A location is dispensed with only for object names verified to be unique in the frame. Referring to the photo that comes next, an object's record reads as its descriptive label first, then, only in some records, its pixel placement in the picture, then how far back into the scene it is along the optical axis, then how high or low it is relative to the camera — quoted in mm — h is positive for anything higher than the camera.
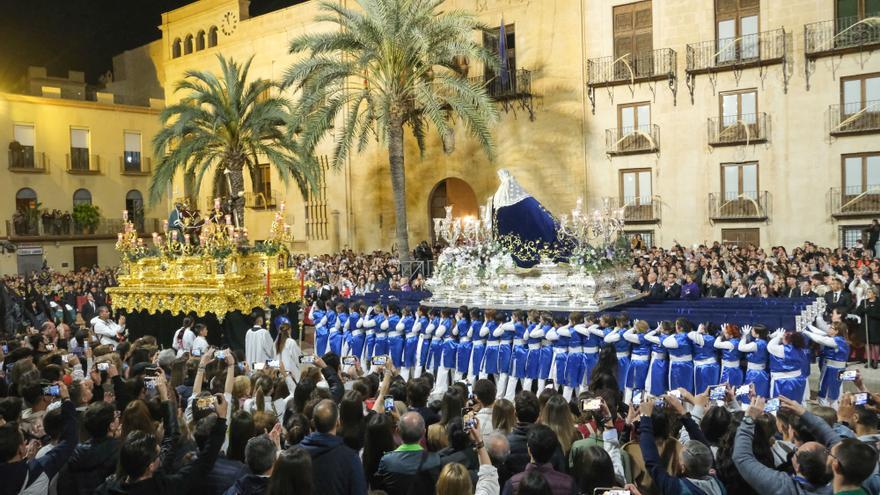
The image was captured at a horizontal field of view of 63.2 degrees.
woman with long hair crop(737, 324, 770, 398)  10344 -1912
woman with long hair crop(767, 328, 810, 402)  9852 -1892
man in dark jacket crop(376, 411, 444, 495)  5059 -1601
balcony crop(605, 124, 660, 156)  27312 +3518
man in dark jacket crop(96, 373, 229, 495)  4660 -1534
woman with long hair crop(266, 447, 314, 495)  4238 -1401
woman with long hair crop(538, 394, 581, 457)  5586 -1477
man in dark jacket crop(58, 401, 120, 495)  5309 -1590
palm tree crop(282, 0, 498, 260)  22891 +5598
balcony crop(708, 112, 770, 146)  25375 +3543
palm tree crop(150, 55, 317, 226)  25938 +4166
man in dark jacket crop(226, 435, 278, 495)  4637 -1471
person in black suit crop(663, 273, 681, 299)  17281 -1438
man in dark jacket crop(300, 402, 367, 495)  4906 -1536
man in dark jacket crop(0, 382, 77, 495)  4996 -1592
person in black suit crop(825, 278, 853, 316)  14211 -1471
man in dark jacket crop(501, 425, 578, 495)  4652 -1521
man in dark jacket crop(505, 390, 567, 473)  5172 -1545
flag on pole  28406 +7361
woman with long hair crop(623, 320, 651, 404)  11461 -2054
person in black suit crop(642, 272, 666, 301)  17234 -1449
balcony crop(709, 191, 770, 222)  25422 +784
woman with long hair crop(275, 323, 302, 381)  11789 -1846
